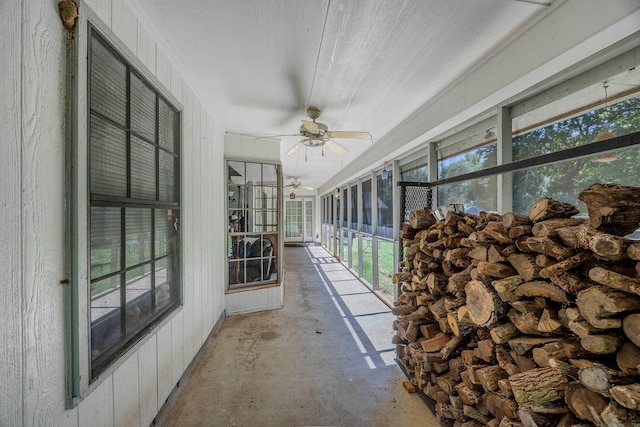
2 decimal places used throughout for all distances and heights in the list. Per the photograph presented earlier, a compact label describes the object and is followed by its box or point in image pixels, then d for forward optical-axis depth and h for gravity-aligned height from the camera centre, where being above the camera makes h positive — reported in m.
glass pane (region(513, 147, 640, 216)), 1.20 +0.21
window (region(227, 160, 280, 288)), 3.30 -0.16
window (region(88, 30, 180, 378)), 1.10 +0.04
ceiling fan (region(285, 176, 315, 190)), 7.21 +0.90
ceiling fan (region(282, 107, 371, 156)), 2.33 +0.85
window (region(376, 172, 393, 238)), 3.75 +0.09
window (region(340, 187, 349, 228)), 6.29 +0.09
